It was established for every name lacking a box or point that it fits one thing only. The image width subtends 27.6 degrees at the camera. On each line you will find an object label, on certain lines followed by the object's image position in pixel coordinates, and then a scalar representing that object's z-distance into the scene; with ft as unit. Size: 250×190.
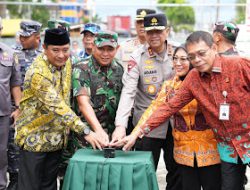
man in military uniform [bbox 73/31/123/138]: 13.34
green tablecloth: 10.93
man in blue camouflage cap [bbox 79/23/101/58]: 20.30
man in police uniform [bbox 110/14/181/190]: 13.70
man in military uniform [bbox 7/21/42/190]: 18.67
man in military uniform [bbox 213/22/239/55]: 14.60
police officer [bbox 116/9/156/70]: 18.38
